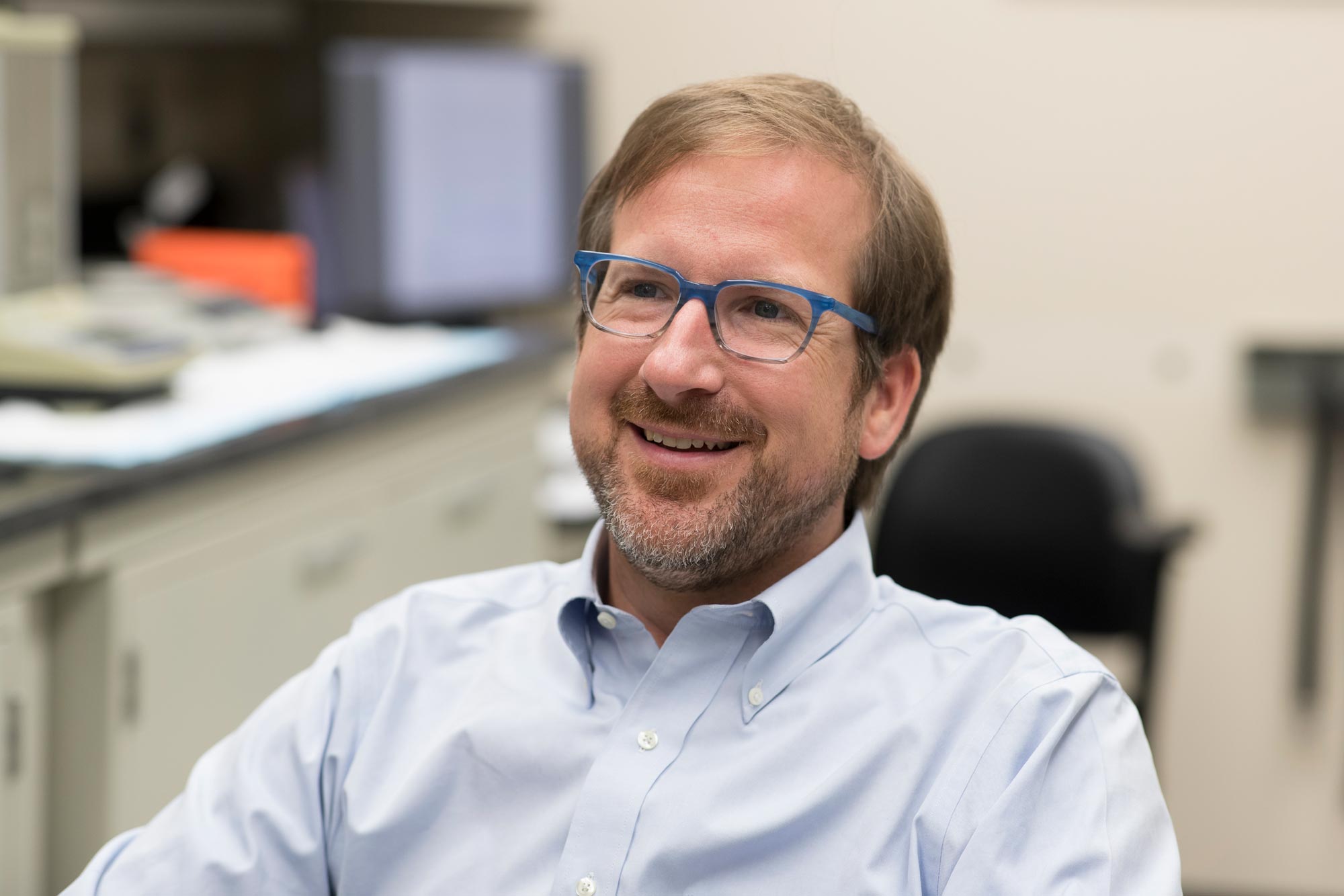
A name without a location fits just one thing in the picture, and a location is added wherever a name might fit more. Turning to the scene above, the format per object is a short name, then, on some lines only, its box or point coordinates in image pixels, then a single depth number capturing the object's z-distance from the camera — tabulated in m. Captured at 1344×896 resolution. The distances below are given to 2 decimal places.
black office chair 2.42
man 1.47
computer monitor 2.80
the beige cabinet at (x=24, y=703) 1.79
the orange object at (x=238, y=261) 2.79
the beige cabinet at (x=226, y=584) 1.87
